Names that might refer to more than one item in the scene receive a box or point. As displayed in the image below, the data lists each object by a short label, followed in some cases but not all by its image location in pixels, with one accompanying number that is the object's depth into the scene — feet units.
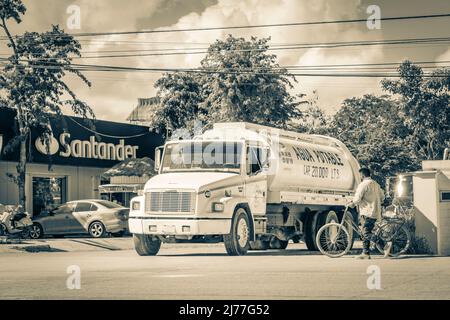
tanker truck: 67.56
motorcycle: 100.19
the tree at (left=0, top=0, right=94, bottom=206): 126.82
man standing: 63.41
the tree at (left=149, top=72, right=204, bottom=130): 154.71
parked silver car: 110.11
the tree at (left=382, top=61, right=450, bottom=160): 202.80
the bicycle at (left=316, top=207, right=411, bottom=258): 65.10
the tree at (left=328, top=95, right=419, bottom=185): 176.14
